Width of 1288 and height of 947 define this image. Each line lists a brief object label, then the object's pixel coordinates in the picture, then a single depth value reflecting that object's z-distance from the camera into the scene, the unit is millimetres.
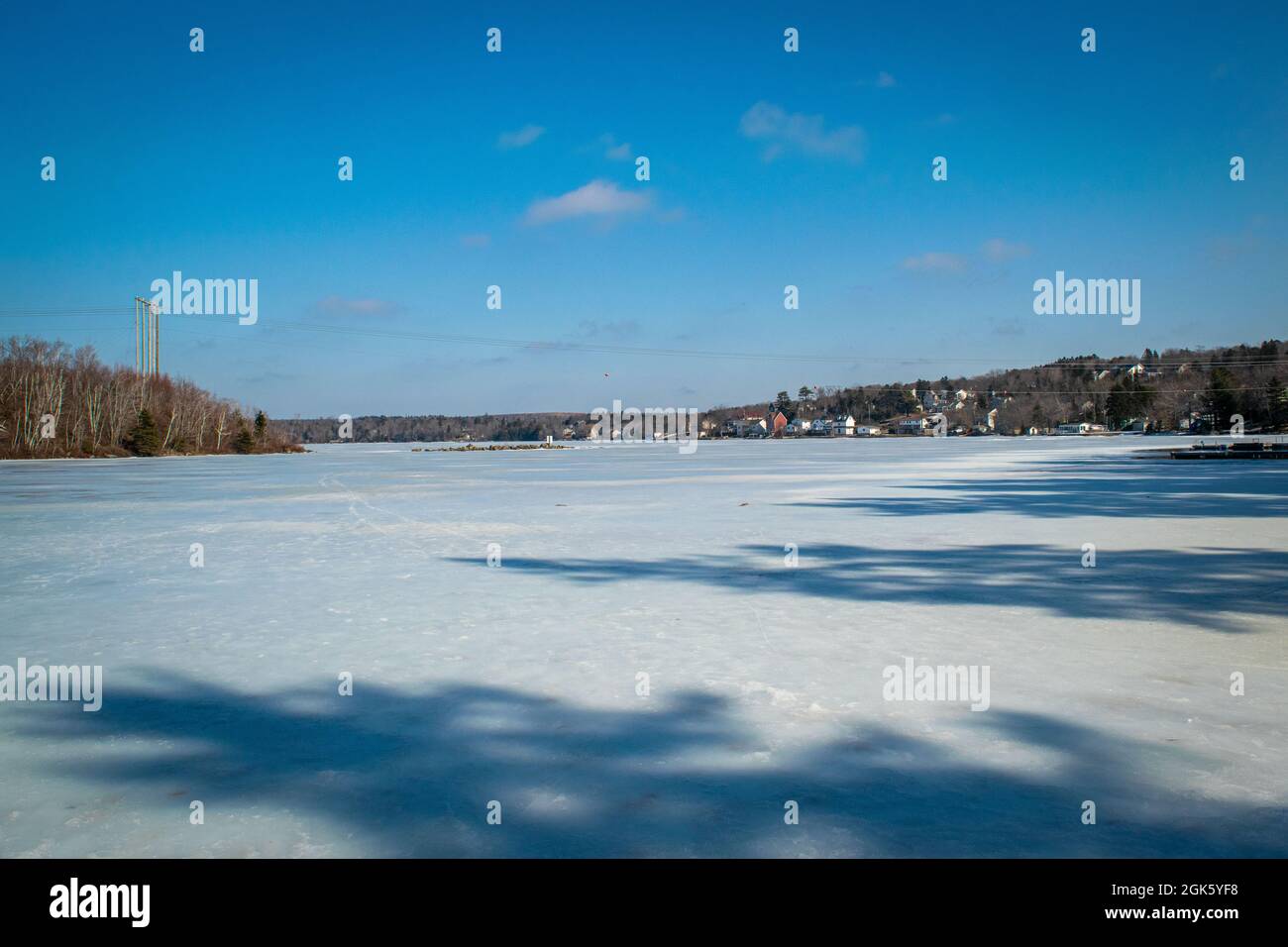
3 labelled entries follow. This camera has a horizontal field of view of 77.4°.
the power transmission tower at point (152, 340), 68938
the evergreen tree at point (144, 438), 60500
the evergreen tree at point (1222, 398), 78375
